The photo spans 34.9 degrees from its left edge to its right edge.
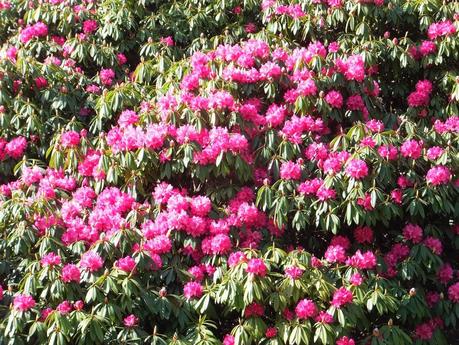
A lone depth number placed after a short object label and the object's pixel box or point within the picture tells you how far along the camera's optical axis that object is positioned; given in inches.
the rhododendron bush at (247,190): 156.9
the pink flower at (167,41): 235.6
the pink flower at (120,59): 235.4
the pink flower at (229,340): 158.9
